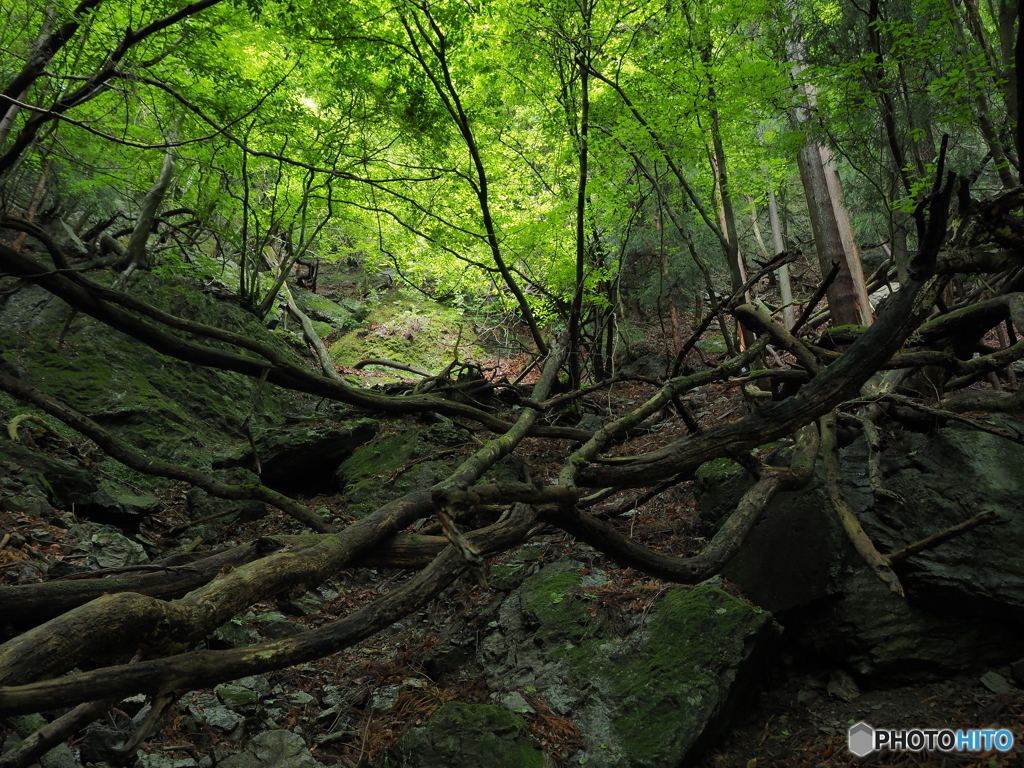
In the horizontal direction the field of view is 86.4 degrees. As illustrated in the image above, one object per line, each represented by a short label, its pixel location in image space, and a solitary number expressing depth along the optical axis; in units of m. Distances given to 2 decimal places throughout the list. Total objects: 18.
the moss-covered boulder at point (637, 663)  3.26
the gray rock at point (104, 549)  4.36
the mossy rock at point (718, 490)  4.93
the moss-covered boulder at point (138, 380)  7.11
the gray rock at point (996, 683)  3.23
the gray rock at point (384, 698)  3.73
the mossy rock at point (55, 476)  5.22
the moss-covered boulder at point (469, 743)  3.00
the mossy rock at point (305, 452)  6.89
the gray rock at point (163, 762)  2.80
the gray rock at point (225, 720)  3.25
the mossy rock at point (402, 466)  6.52
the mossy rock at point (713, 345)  12.20
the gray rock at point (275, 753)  3.02
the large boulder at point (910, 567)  3.48
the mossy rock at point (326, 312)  18.06
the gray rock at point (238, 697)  3.51
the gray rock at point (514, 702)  3.52
